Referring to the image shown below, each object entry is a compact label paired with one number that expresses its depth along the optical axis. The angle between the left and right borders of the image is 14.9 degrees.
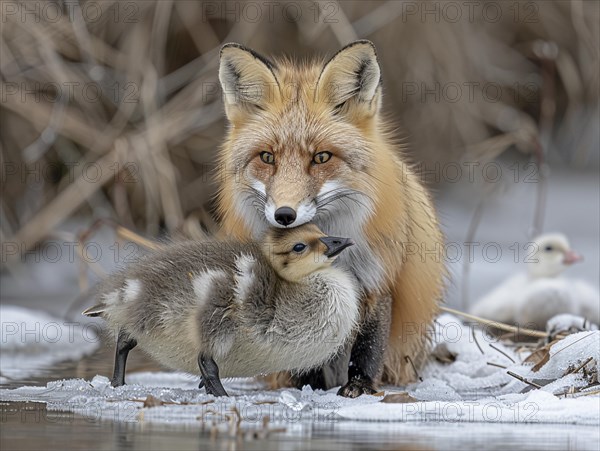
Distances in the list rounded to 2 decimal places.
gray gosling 11.34
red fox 12.13
